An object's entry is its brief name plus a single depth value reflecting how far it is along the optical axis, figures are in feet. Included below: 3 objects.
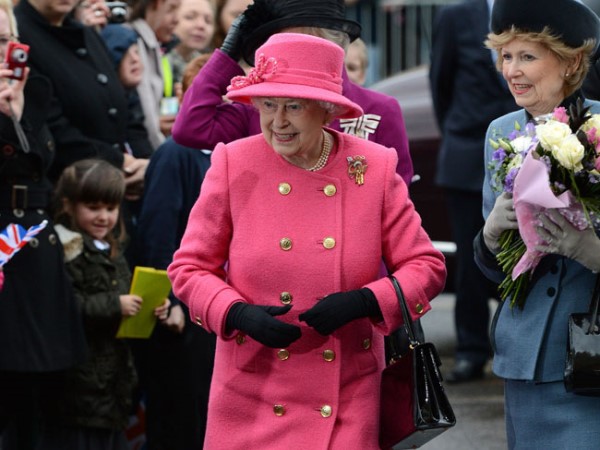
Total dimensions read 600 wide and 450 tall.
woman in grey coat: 28.59
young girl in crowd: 38.58
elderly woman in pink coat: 27.29
